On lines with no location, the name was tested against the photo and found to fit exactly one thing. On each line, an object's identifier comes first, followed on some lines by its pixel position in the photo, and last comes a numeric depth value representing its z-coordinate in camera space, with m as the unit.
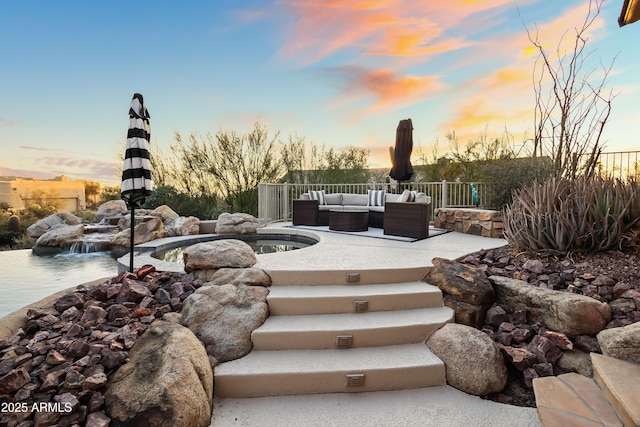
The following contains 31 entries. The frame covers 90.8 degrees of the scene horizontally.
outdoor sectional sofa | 6.26
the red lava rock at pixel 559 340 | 2.58
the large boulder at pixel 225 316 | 2.53
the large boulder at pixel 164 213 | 8.95
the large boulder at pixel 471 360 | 2.35
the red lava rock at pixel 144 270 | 3.44
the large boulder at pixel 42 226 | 9.16
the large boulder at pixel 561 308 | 2.64
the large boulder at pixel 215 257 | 3.49
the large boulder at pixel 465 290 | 3.02
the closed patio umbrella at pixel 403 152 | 8.38
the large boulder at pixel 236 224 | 7.52
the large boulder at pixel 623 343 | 2.20
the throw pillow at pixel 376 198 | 8.05
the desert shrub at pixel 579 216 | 3.45
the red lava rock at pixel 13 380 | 1.84
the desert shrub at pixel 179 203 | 10.58
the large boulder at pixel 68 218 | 9.75
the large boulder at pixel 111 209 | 10.37
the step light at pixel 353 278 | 3.38
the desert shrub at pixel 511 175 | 6.75
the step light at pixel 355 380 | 2.32
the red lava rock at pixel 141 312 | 2.70
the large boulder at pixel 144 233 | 6.67
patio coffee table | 7.09
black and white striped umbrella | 3.63
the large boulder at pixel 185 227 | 7.58
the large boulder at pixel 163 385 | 1.80
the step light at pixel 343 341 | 2.63
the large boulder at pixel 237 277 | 3.17
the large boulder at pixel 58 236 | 7.29
